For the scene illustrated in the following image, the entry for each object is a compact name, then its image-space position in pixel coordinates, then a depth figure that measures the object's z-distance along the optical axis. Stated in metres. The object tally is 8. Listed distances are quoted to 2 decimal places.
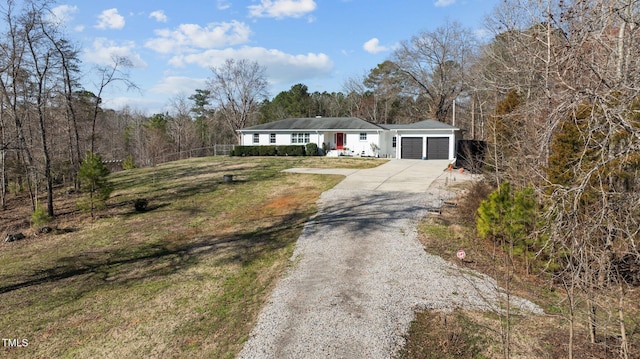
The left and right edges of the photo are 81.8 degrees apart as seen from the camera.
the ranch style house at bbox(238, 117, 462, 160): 26.92
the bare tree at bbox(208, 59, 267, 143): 46.78
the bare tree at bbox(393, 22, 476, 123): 39.97
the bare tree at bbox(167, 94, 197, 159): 50.57
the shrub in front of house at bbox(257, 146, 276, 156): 31.68
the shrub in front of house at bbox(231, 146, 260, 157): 32.31
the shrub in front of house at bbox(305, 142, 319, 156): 30.25
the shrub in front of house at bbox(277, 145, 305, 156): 30.66
